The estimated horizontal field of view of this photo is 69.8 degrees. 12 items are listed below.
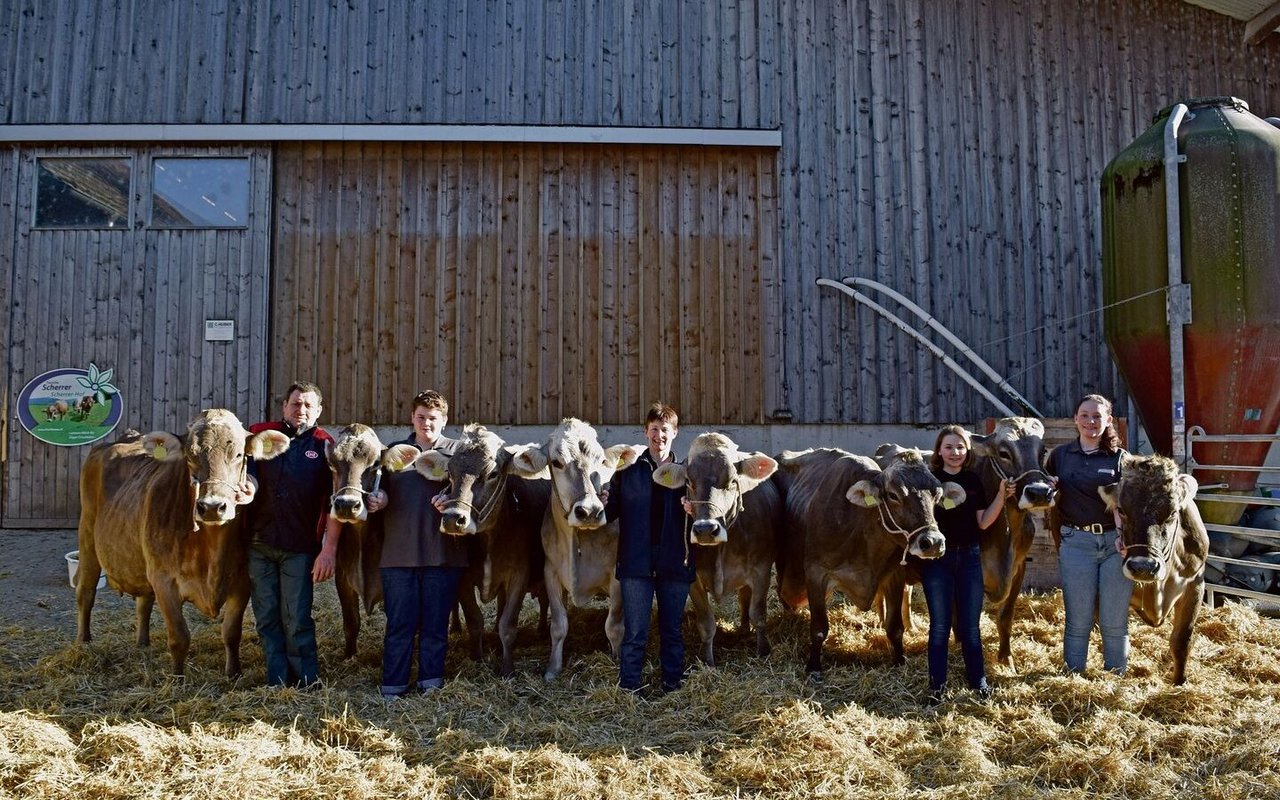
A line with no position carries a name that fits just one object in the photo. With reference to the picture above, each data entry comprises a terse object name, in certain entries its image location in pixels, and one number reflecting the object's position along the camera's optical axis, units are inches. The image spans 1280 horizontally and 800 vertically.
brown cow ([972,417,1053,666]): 234.5
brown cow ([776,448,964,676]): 217.9
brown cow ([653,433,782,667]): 215.3
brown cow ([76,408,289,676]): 206.5
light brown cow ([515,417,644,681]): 227.6
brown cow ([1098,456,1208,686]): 205.8
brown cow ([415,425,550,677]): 222.5
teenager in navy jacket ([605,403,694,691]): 213.2
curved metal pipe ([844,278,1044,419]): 442.3
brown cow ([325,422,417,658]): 213.0
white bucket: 337.4
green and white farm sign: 432.1
